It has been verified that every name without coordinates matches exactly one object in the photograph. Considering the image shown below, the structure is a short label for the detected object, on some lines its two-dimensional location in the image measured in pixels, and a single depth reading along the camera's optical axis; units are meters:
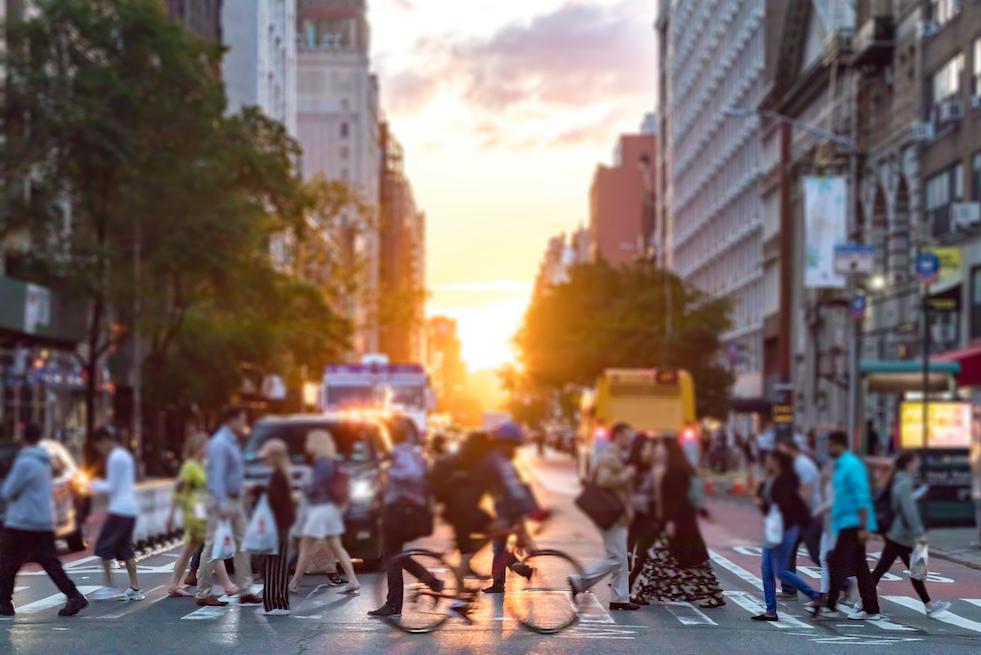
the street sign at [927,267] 29.53
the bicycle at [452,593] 13.91
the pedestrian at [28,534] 14.95
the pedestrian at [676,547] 15.48
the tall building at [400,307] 78.25
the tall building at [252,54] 93.00
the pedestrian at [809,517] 15.58
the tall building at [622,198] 165.75
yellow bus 44.78
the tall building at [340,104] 165.62
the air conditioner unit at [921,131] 47.12
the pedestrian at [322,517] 16.22
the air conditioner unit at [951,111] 44.62
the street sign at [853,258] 35.72
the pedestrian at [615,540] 14.48
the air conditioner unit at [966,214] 42.69
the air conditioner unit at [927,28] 47.53
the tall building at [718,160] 78.94
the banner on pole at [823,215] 45.47
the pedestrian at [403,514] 13.97
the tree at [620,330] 80.00
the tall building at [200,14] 74.74
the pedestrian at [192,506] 16.17
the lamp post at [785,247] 69.12
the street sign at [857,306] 35.98
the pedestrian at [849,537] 15.06
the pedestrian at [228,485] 16.00
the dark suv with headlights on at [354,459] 21.91
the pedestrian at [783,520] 14.90
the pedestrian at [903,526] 15.26
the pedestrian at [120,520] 16.12
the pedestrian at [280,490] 16.12
